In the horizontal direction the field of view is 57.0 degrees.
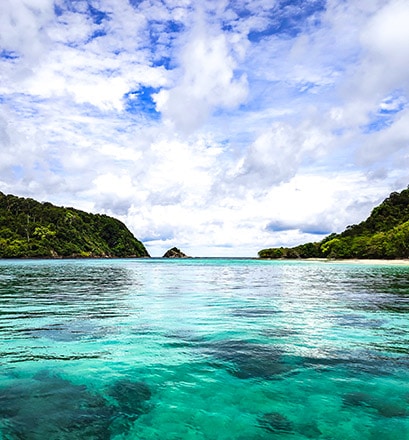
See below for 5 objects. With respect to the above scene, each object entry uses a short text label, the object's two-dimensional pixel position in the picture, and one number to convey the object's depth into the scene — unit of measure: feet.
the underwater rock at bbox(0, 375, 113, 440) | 24.07
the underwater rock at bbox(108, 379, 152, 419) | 28.22
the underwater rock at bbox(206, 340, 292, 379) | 36.96
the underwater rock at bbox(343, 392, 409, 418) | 27.76
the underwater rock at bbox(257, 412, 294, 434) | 25.30
